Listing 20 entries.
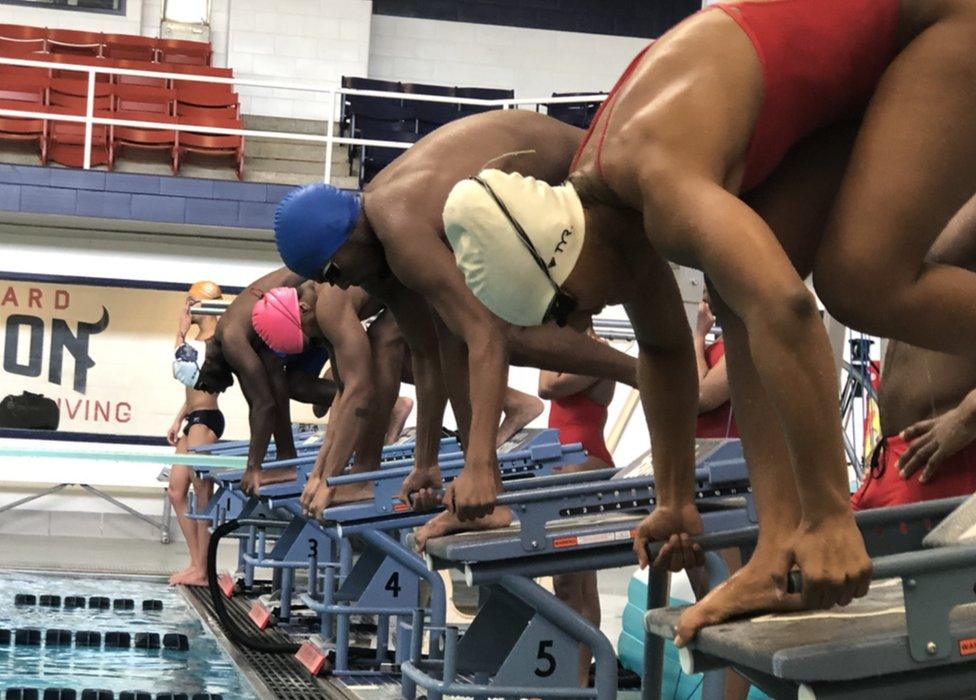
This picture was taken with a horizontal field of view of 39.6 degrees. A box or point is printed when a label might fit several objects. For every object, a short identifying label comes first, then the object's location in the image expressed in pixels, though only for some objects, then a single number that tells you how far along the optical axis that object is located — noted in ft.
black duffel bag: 36.37
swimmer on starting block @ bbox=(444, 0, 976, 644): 5.54
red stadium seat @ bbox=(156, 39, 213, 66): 43.98
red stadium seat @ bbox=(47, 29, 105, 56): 42.80
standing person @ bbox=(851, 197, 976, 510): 7.93
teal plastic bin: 15.75
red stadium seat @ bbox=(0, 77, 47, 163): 38.32
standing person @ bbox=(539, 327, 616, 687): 17.34
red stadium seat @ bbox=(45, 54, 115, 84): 40.96
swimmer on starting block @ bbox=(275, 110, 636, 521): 10.82
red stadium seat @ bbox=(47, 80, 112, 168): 38.52
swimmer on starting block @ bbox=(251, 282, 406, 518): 17.03
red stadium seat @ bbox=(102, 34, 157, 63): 43.29
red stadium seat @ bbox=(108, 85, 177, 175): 38.86
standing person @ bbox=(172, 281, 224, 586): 28.58
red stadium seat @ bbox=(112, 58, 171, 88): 41.22
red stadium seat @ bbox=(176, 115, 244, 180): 39.75
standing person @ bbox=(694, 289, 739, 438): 14.03
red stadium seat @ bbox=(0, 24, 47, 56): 41.47
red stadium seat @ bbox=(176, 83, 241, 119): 41.09
